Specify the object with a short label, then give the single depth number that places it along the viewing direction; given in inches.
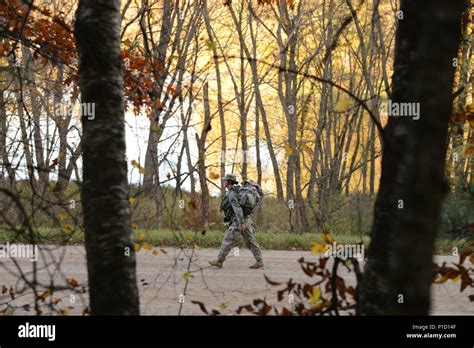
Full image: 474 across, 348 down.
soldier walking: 514.9
